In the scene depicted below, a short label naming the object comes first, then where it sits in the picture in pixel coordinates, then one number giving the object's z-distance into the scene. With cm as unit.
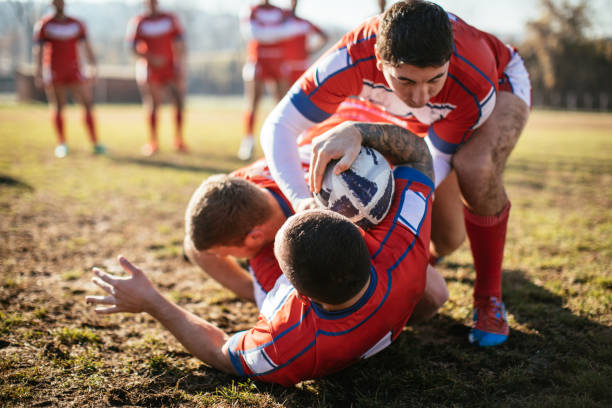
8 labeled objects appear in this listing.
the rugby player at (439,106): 214
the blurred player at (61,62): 827
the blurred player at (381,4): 490
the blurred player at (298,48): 805
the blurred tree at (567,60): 3988
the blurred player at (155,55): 876
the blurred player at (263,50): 797
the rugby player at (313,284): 174
